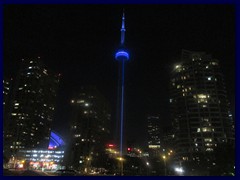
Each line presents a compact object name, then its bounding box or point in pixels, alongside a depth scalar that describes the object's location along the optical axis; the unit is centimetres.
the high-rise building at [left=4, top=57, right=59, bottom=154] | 11594
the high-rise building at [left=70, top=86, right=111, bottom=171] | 11001
